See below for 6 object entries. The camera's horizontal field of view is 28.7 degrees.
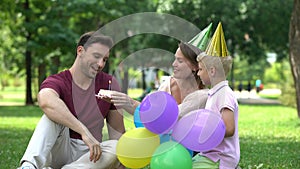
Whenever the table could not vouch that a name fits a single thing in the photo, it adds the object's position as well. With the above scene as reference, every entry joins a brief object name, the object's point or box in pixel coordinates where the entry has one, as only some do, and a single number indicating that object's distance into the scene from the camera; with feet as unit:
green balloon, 13.07
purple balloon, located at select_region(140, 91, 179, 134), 13.21
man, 14.28
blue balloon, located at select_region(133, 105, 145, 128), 13.89
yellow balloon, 13.56
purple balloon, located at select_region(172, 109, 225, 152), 13.17
